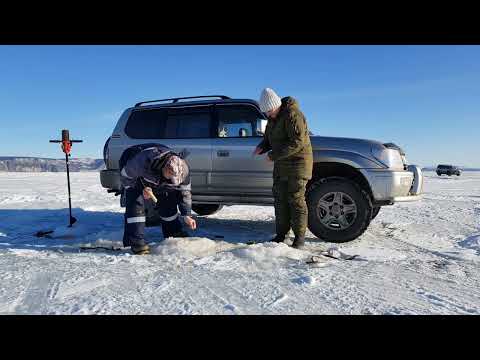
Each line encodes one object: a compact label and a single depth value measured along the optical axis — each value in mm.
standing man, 3559
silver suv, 3994
